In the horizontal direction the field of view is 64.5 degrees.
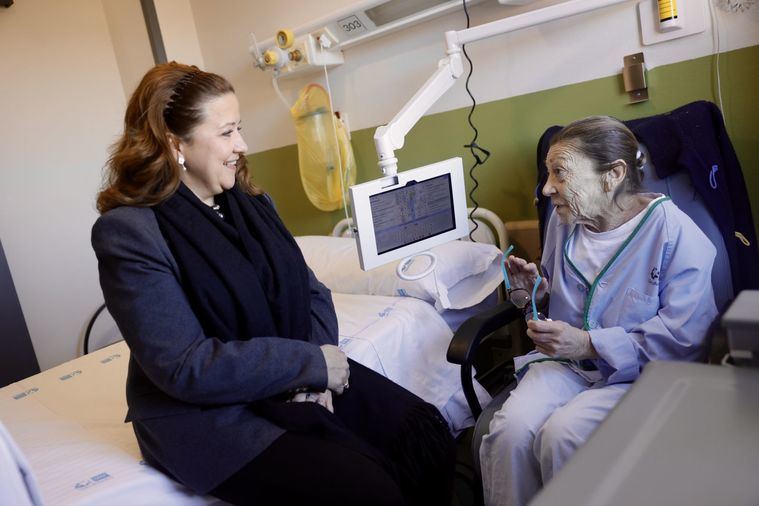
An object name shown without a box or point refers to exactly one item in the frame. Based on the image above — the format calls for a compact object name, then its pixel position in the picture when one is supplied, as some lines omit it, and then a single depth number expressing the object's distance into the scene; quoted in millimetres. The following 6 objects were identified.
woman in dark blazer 1226
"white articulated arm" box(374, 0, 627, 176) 1662
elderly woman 1302
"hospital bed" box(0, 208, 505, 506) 1302
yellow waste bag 2568
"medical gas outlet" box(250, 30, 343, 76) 2422
